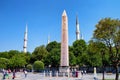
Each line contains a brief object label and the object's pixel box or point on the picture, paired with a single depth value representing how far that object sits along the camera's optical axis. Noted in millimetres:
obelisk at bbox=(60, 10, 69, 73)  16735
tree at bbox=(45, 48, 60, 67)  27727
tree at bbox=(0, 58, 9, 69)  32929
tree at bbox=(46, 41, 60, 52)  32005
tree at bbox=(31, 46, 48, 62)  32265
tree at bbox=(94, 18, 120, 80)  12020
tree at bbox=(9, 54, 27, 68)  32951
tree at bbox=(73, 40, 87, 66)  28601
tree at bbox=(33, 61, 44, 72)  28885
